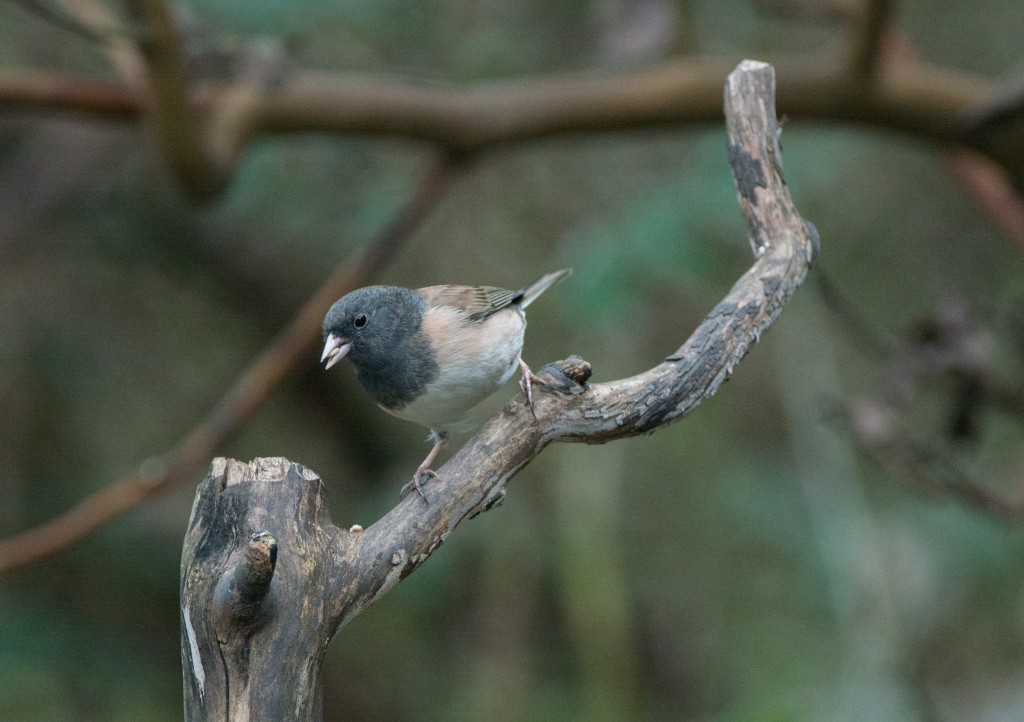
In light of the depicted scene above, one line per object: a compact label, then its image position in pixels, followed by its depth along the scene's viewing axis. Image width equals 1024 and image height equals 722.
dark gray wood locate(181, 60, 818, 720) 3.69
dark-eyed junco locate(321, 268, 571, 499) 5.25
